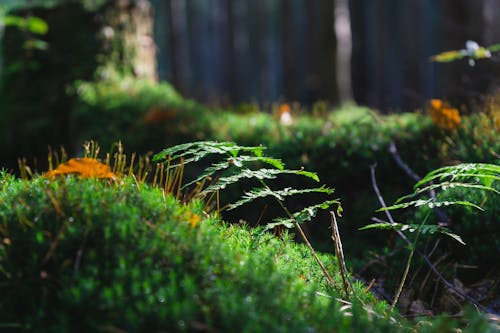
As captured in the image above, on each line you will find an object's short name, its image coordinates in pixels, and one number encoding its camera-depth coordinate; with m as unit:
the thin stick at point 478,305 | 2.63
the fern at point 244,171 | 2.28
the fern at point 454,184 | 2.30
